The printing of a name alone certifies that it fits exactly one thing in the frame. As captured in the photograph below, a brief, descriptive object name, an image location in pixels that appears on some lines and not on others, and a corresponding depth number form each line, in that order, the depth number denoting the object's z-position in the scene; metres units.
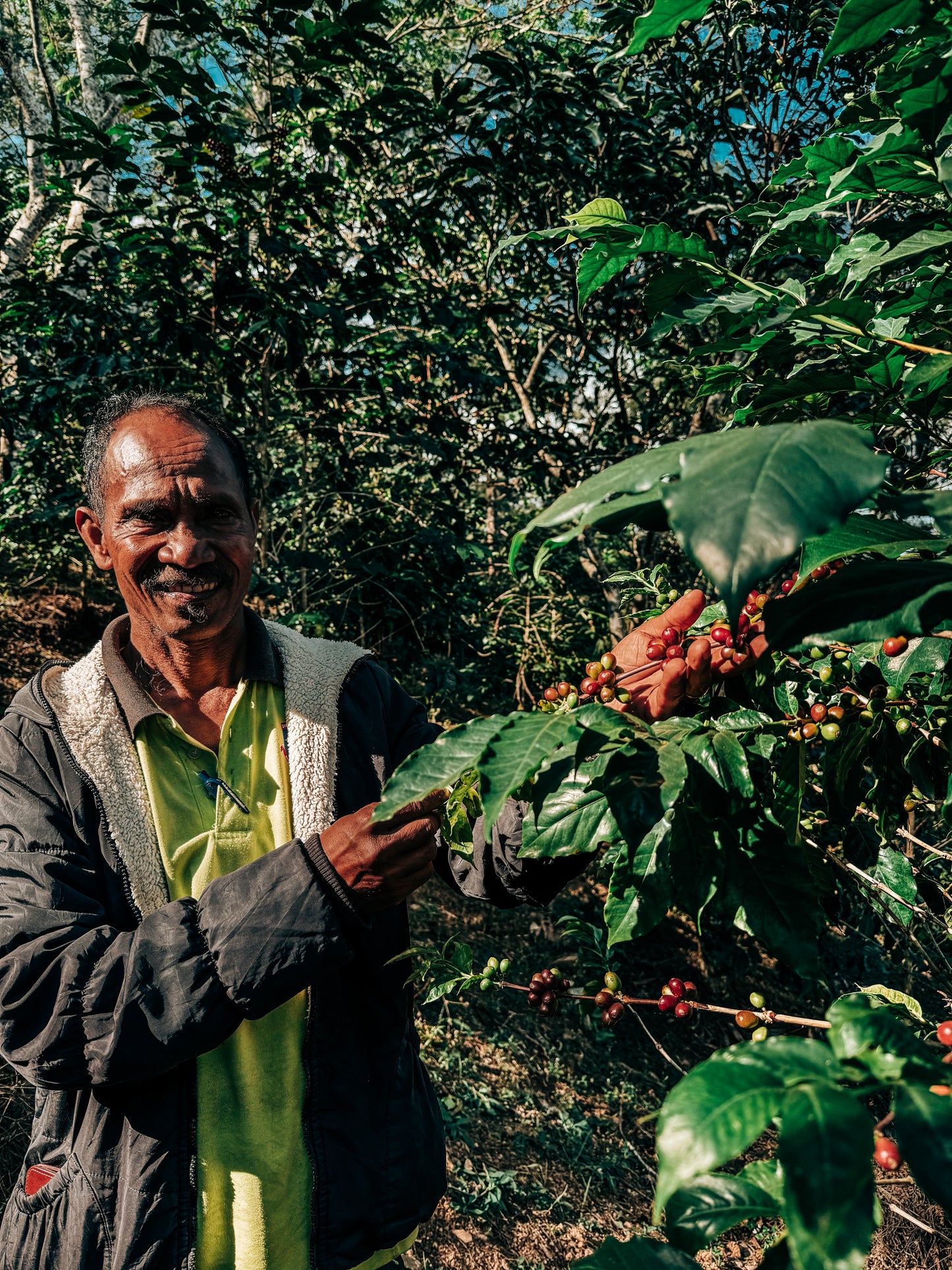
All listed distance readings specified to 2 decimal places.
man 1.31
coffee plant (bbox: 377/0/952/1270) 0.53
